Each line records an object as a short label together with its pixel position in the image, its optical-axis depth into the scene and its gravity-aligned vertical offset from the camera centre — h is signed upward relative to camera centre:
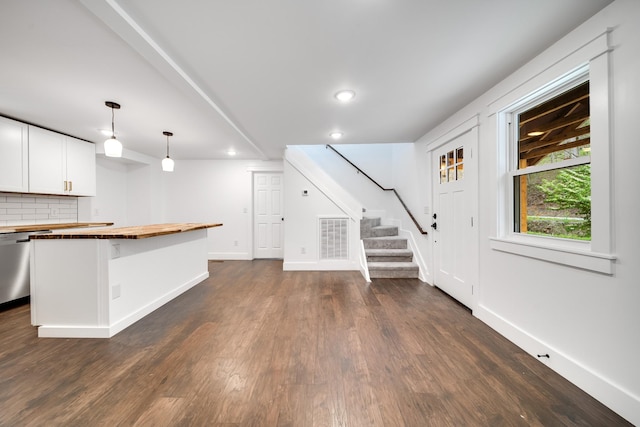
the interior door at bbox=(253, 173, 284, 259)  5.86 -0.02
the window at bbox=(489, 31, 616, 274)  1.53 +0.35
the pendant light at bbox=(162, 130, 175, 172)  3.76 +0.73
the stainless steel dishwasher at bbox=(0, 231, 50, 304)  3.01 -0.62
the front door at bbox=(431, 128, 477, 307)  2.93 -0.10
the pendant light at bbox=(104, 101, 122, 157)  2.67 +0.71
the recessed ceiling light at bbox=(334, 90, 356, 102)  2.52 +1.18
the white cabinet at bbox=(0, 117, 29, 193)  3.22 +0.76
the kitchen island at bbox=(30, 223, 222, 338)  2.30 -0.62
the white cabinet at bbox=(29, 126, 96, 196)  3.59 +0.77
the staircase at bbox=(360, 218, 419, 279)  4.17 -0.69
